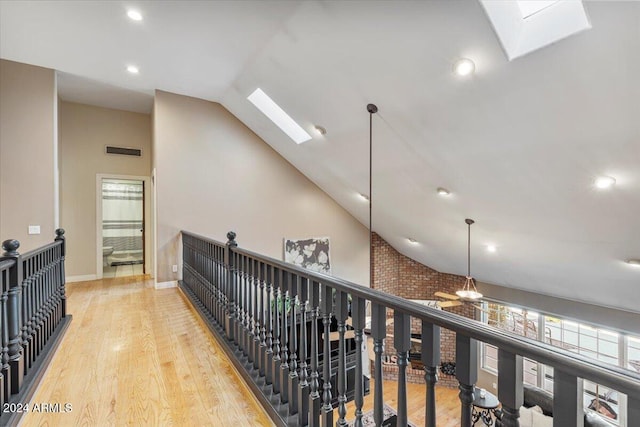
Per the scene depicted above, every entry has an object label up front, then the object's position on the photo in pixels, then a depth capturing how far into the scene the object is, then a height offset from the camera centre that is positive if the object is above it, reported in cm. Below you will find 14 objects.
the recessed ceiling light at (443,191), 449 +31
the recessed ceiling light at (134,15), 298 +197
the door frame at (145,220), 557 -13
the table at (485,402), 302 -197
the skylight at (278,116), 493 +163
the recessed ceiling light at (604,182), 293 +29
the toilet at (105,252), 591 -79
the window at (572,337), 559 -258
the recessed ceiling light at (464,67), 268 +130
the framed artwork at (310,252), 635 -86
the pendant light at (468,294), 465 -125
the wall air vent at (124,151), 566 +118
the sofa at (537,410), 395 -280
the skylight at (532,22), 212 +141
